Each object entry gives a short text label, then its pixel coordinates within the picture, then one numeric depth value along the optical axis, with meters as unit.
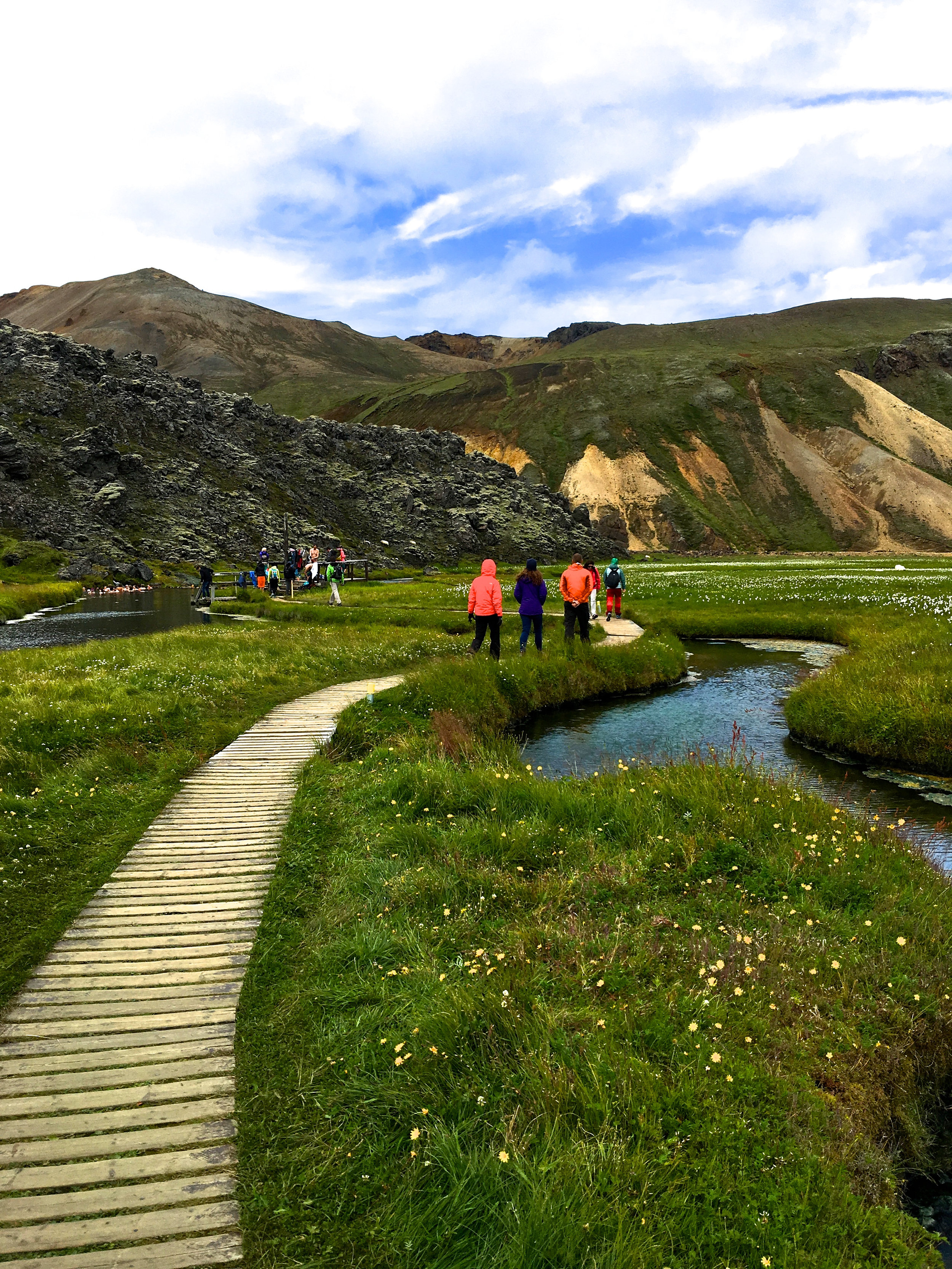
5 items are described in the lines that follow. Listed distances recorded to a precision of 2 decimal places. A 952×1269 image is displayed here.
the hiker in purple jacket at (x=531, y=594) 21.06
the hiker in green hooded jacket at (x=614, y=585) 35.66
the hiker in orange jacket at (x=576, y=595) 22.59
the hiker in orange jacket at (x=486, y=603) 20.03
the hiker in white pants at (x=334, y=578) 40.44
